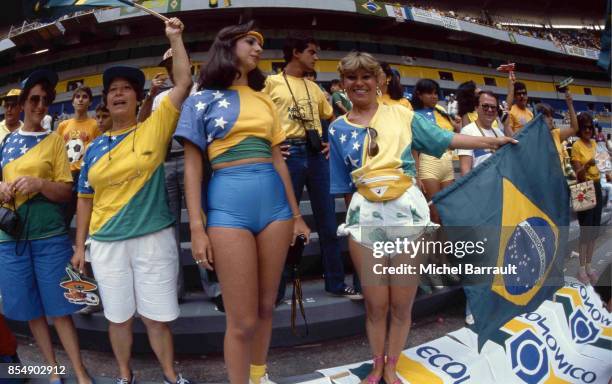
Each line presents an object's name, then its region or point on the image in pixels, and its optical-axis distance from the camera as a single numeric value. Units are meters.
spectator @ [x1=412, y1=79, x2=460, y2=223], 3.37
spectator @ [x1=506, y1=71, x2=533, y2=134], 4.45
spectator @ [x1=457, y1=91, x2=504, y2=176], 3.06
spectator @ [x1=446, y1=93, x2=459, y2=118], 11.92
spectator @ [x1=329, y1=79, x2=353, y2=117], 3.33
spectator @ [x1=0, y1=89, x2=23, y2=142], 2.99
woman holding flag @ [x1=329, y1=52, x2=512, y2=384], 2.04
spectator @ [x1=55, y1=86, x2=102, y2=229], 3.66
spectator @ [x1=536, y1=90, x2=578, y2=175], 3.80
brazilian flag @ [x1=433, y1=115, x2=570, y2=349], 2.15
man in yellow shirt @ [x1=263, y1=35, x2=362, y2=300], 2.82
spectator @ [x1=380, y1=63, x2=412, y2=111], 3.54
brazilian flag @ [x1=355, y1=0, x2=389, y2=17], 15.02
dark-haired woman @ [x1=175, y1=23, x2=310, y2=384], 1.74
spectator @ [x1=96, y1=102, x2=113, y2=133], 3.05
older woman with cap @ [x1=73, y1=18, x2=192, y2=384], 2.06
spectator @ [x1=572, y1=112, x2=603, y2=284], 4.39
